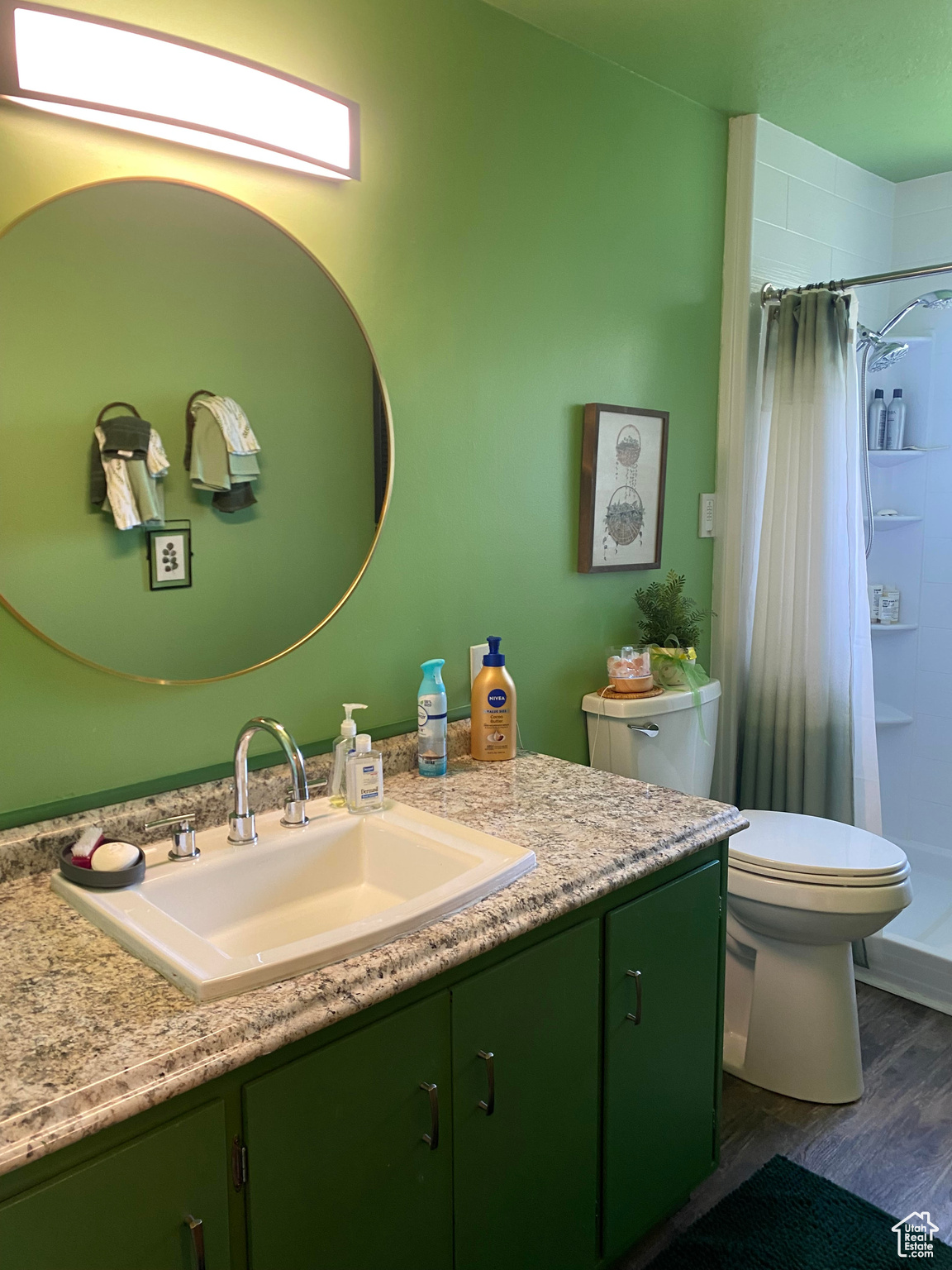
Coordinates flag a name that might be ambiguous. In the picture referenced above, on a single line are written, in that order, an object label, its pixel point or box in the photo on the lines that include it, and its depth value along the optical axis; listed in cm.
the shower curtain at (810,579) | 258
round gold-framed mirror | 136
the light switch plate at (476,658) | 205
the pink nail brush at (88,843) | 131
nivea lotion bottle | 192
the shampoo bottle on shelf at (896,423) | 323
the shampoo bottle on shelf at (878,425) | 324
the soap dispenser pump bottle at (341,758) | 163
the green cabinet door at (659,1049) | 153
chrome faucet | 140
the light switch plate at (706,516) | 268
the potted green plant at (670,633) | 234
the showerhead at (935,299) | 262
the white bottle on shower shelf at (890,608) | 340
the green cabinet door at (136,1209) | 88
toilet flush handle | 224
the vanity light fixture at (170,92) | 129
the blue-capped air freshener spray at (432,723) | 181
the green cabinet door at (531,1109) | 129
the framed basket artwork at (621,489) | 226
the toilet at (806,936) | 206
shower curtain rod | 237
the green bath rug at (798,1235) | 172
